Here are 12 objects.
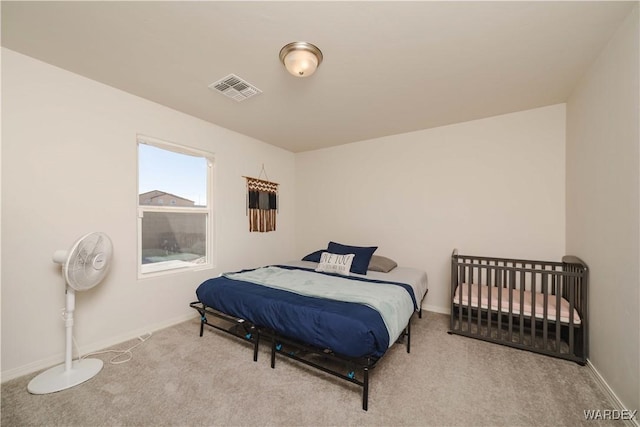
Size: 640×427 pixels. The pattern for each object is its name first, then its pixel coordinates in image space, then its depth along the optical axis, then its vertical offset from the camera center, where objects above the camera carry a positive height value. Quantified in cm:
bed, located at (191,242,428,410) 171 -76
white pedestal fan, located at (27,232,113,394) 181 -54
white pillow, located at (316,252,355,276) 300 -62
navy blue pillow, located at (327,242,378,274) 309 -54
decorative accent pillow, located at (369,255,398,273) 318 -67
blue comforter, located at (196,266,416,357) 167 -78
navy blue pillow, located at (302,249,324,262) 369 -66
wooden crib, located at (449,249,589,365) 218 -89
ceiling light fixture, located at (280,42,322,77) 183 +114
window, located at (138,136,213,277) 276 +6
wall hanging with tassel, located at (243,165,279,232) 384 +14
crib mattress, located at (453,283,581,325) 225 -88
